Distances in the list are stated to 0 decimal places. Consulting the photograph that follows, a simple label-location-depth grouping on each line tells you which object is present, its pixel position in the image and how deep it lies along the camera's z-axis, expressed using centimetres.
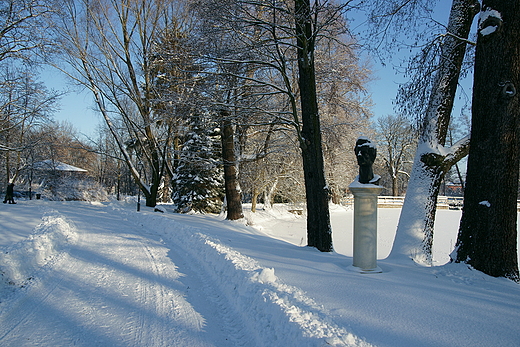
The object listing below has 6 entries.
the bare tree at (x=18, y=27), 949
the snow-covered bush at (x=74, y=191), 3075
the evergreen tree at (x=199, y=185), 1975
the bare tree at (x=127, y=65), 1988
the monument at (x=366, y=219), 541
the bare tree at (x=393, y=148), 4194
